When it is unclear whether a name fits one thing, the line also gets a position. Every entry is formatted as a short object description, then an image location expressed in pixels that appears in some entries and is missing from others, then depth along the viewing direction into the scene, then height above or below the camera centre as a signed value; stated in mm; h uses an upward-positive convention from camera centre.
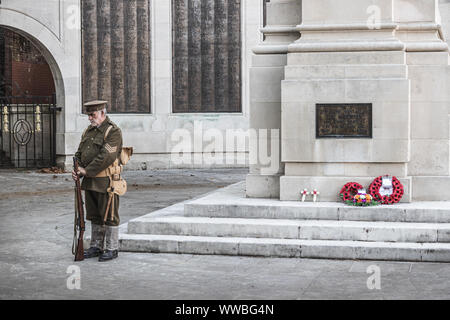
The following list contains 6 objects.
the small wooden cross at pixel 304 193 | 18812 -1188
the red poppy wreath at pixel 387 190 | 18062 -1111
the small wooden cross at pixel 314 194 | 18727 -1197
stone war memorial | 17891 -302
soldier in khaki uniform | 15776 -792
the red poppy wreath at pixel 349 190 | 18312 -1125
